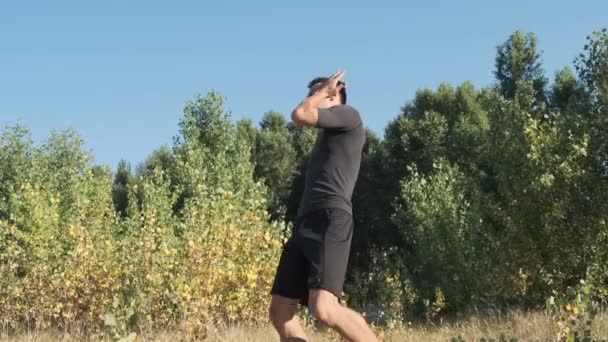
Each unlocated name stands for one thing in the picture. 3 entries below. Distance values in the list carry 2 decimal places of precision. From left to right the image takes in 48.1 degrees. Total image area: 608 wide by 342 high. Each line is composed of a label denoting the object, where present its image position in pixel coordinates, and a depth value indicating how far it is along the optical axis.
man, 4.00
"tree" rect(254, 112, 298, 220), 35.34
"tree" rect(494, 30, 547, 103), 24.25
